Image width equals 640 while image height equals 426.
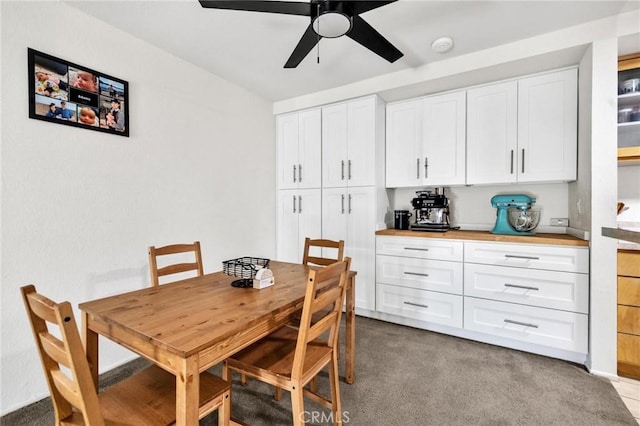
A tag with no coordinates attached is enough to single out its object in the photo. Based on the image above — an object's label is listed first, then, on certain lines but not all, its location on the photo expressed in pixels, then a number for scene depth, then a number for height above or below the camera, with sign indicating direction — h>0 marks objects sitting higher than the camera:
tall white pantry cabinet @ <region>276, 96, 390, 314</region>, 3.13 +0.24
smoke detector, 2.30 +1.34
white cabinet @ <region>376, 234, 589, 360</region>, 2.24 -0.74
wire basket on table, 1.73 -0.38
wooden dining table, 0.98 -0.47
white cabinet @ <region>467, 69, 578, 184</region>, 2.46 +0.70
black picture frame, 1.82 +0.79
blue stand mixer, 2.67 -0.06
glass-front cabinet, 2.16 +0.77
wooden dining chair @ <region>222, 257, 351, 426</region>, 1.26 -0.75
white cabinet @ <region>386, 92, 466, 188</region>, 2.92 +0.71
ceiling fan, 1.46 +1.03
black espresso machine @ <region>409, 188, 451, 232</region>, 2.98 -0.05
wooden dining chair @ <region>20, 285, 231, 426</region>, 0.83 -0.75
